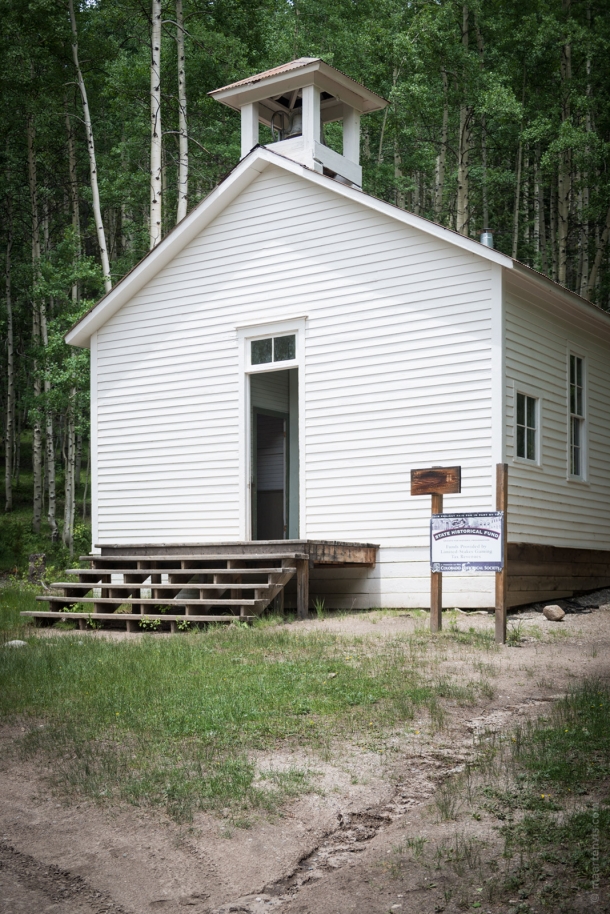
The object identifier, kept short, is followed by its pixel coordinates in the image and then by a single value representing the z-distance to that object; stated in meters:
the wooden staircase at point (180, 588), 11.95
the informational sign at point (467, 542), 10.23
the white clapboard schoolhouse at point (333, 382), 12.94
